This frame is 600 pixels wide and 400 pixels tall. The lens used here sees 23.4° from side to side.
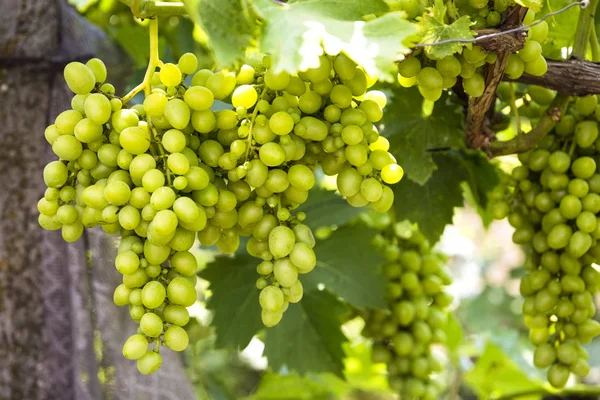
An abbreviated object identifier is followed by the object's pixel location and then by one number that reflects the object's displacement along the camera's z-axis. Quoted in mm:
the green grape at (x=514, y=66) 930
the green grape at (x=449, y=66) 907
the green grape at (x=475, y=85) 930
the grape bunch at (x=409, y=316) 1254
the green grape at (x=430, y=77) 908
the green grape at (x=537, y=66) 929
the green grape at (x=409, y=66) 910
